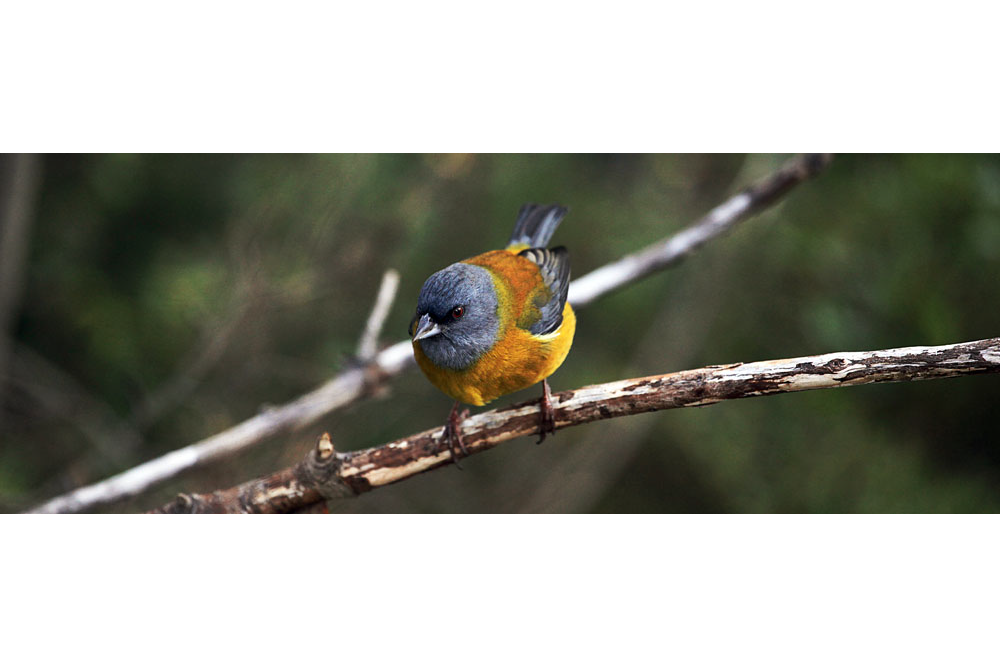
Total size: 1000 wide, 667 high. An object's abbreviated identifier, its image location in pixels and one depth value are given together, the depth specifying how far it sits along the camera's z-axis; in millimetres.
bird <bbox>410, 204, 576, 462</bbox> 5215
